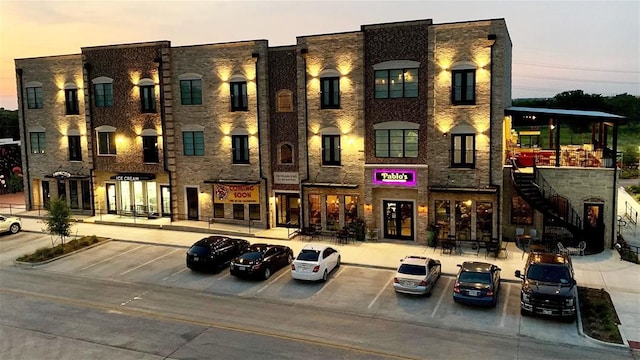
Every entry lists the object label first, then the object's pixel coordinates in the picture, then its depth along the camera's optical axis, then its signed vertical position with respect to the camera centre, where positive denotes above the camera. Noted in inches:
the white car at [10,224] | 1418.6 -189.9
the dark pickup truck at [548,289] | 762.8 -216.5
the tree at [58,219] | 1198.3 -148.1
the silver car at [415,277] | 871.1 -217.9
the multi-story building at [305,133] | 1190.9 +45.8
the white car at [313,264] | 960.3 -212.5
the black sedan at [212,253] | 1037.2 -206.9
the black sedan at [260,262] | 981.2 -213.5
